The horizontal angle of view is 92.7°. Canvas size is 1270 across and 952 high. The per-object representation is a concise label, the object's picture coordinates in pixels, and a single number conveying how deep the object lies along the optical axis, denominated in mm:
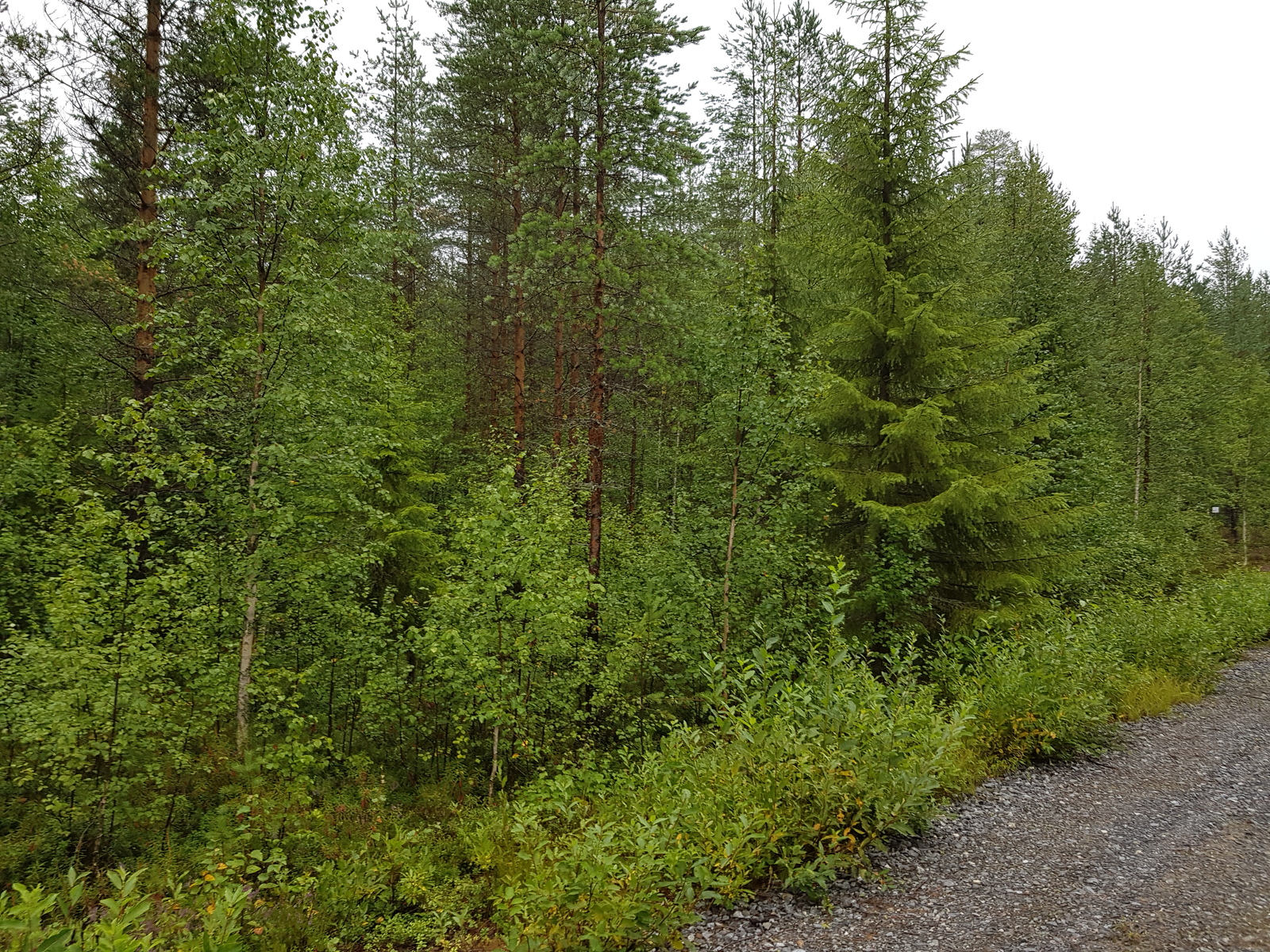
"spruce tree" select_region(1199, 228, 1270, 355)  40781
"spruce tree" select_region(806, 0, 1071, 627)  9766
